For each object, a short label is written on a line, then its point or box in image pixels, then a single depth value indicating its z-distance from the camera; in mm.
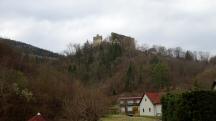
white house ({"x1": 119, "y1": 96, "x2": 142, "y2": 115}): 89919
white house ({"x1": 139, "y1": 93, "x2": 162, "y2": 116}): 78312
